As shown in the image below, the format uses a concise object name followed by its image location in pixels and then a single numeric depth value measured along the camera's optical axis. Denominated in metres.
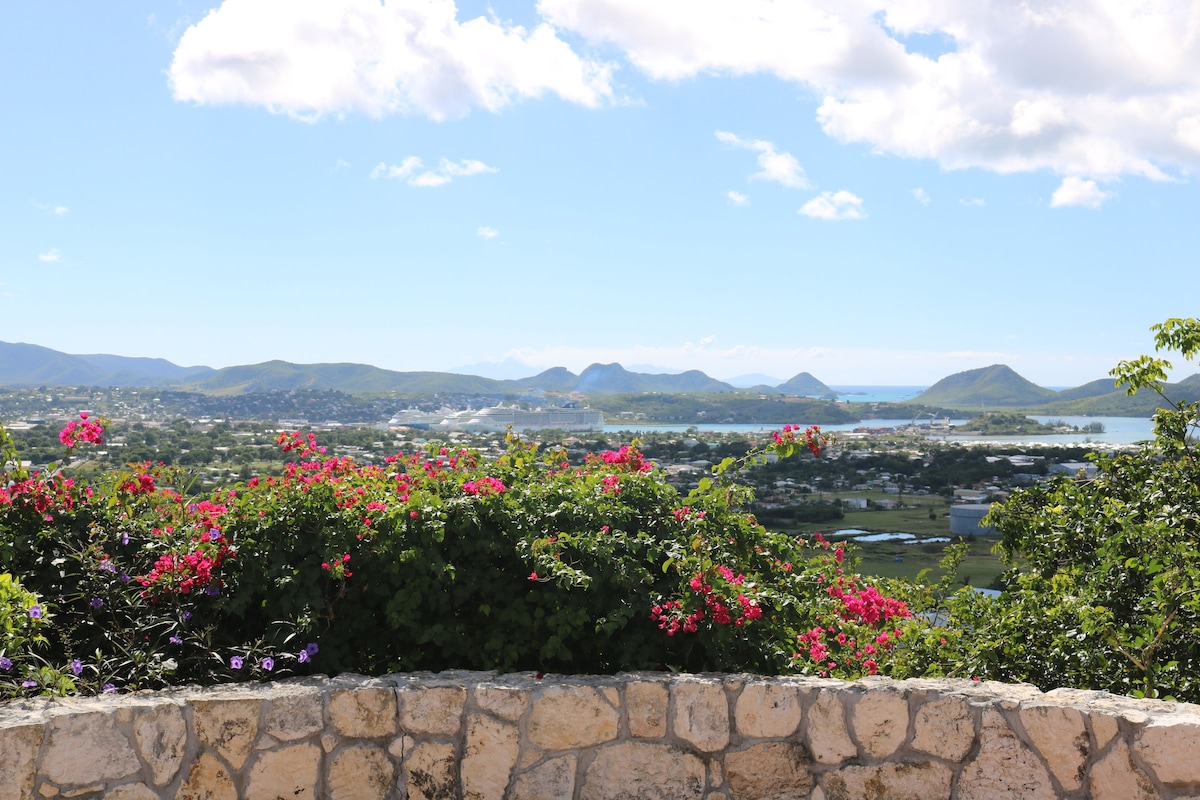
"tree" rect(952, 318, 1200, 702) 3.93
